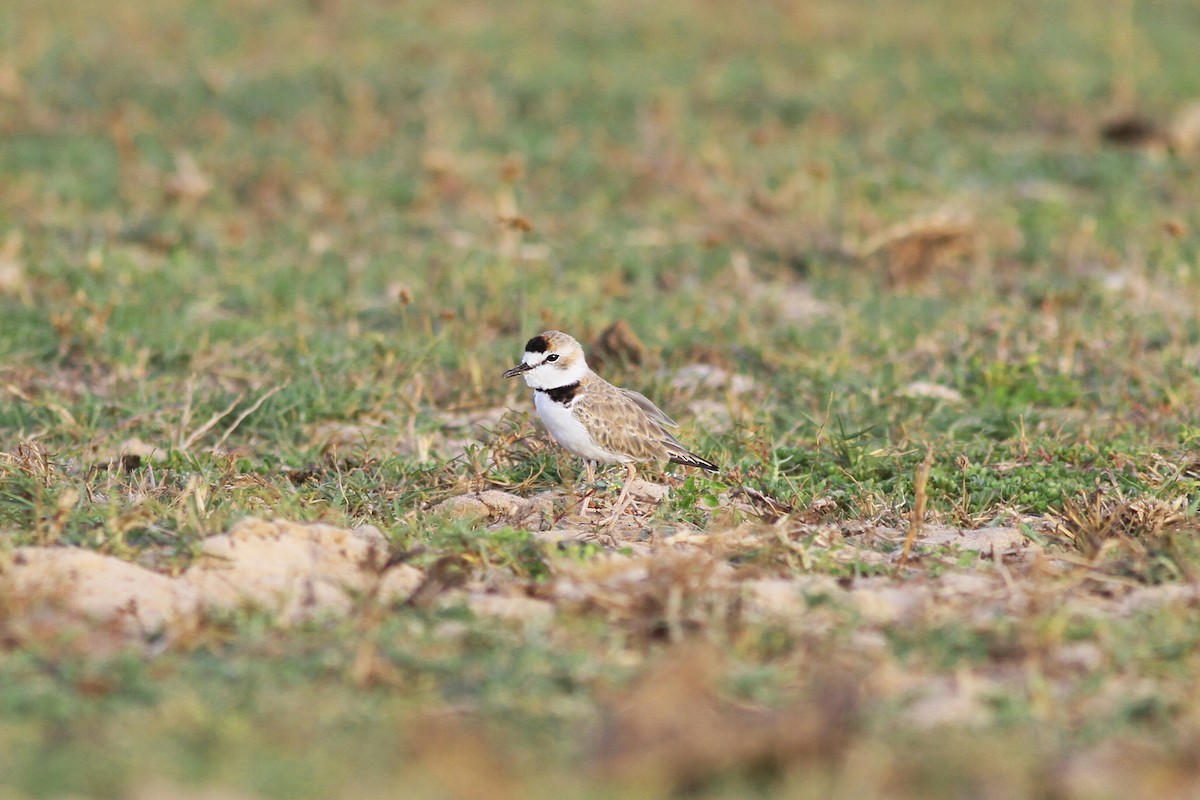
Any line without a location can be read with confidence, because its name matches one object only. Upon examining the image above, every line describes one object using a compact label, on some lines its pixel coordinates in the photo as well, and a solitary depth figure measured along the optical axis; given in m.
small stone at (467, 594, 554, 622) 8.44
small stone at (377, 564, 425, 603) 8.70
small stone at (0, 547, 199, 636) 8.30
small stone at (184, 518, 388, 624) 8.59
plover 11.11
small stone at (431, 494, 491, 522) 10.69
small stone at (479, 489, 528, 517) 10.77
